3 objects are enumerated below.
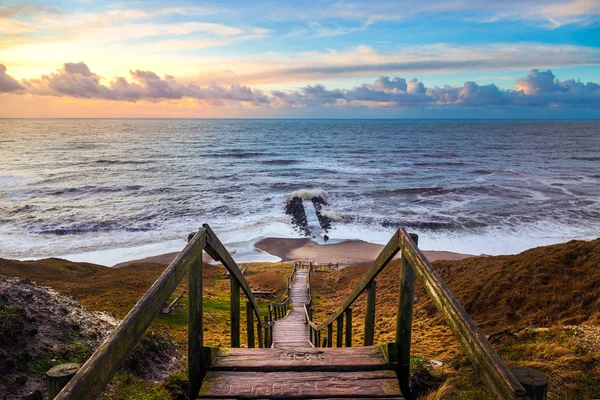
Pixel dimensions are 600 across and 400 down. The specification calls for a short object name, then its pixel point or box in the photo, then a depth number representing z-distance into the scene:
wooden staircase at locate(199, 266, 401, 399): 3.01
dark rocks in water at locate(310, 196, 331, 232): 32.53
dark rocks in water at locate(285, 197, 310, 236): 32.21
